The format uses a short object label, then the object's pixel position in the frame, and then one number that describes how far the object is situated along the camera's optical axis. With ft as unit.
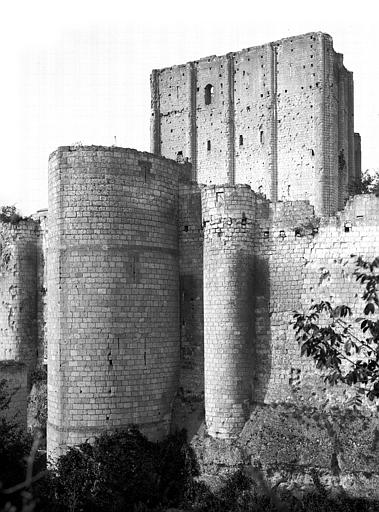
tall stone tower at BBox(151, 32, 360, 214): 111.96
